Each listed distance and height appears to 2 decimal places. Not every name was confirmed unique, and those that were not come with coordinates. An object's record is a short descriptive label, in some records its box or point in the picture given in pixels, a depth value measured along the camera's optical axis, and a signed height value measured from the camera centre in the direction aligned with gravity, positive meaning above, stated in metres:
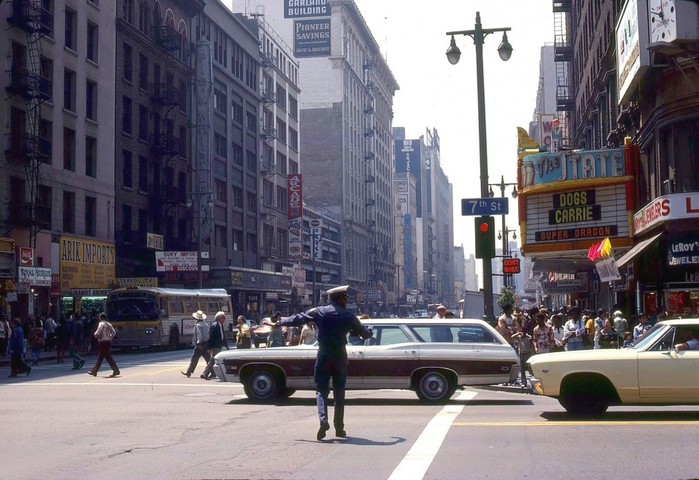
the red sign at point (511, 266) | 47.97 +1.90
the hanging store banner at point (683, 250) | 27.38 +1.44
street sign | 20.84 +2.12
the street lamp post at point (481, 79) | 22.30 +5.23
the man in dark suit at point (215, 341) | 24.16 -0.78
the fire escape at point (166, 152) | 59.00 +9.65
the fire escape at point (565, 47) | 63.22 +16.80
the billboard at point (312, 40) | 109.56 +30.04
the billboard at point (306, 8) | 110.25 +33.98
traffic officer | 11.71 -0.52
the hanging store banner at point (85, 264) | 47.16 +2.43
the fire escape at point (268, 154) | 82.12 +13.25
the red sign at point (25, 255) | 40.38 +2.40
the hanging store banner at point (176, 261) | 54.75 +2.77
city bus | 42.41 -0.21
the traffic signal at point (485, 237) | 20.75 +1.44
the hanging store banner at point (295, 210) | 84.50 +8.48
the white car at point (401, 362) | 17.28 -0.99
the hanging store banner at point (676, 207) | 26.77 +2.61
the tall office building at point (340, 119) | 110.31 +22.33
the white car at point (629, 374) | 13.63 -1.01
